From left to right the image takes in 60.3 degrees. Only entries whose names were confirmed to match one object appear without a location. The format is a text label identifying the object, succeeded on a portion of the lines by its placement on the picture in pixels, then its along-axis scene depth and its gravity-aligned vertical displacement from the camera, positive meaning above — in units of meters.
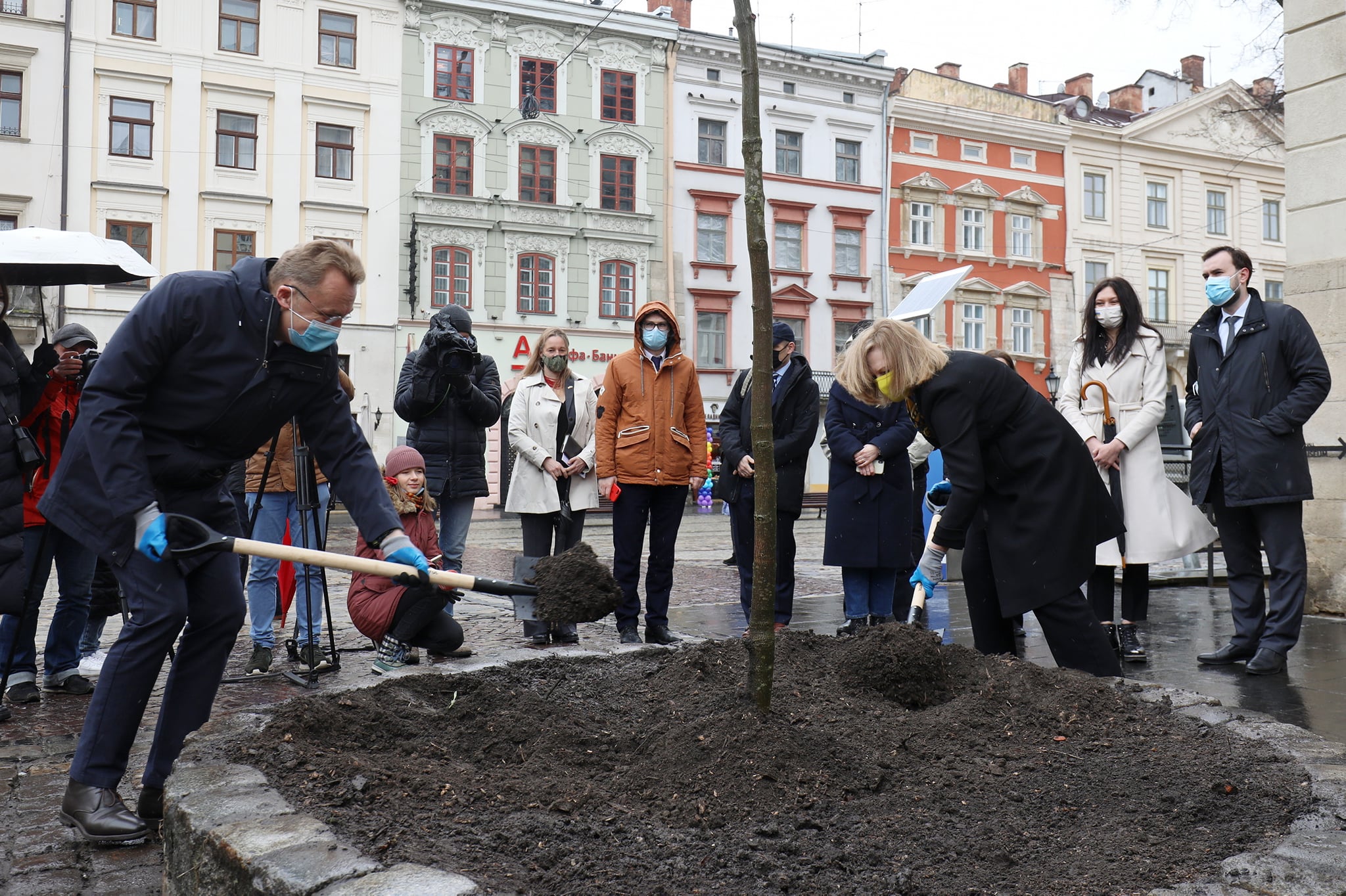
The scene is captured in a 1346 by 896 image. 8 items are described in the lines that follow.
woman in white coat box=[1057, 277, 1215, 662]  6.10 +0.16
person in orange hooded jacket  6.83 +0.12
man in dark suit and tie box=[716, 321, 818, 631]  7.26 +0.07
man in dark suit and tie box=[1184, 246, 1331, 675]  5.88 +0.18
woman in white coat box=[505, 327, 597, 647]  7.05 +0.12
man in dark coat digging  3.56 +0.03
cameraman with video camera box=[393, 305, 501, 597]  6.74 +0.32
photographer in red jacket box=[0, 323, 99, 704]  5.70 -0.46
